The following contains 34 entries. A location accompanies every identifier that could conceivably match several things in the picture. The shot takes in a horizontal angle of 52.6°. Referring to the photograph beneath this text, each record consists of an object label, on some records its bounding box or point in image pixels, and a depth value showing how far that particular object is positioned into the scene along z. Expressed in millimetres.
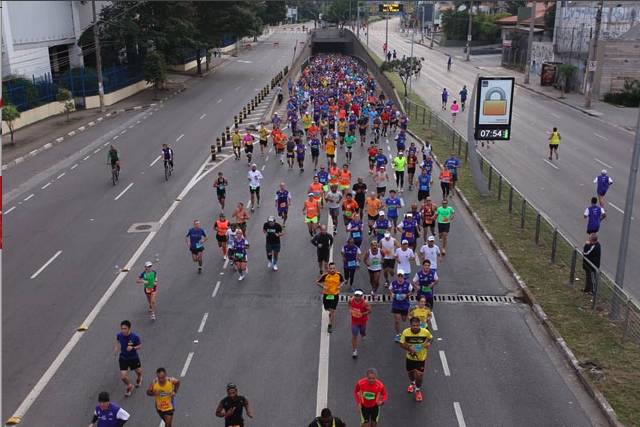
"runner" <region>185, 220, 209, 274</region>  16047
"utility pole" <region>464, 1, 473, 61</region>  81088
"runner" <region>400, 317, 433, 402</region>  10555
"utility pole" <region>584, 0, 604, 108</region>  41344
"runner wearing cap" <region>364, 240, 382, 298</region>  14328
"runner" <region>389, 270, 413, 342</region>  12570
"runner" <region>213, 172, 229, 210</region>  20719
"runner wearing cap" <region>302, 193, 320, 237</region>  17969
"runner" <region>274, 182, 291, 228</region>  19000
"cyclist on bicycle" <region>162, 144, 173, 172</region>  25766
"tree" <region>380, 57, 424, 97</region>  50228
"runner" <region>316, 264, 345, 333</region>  12953
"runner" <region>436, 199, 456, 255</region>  17250
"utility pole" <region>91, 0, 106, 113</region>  39625
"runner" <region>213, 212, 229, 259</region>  17109
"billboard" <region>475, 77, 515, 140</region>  23328
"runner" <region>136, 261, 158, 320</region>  13625
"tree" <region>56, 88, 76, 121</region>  39906
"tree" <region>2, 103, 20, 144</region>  31734
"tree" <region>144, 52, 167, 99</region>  50625
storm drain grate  14727
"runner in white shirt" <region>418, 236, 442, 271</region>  14359
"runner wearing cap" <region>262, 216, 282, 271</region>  16047
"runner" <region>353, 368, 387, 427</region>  9305
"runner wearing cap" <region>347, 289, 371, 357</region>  11875
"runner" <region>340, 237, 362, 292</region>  14617
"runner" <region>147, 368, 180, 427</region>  9570
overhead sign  98375
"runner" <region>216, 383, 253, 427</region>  9125
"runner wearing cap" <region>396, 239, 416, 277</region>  14164
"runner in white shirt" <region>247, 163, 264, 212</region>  21297
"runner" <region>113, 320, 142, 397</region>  10852
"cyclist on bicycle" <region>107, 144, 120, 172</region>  25688
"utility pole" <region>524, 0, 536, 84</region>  54906
